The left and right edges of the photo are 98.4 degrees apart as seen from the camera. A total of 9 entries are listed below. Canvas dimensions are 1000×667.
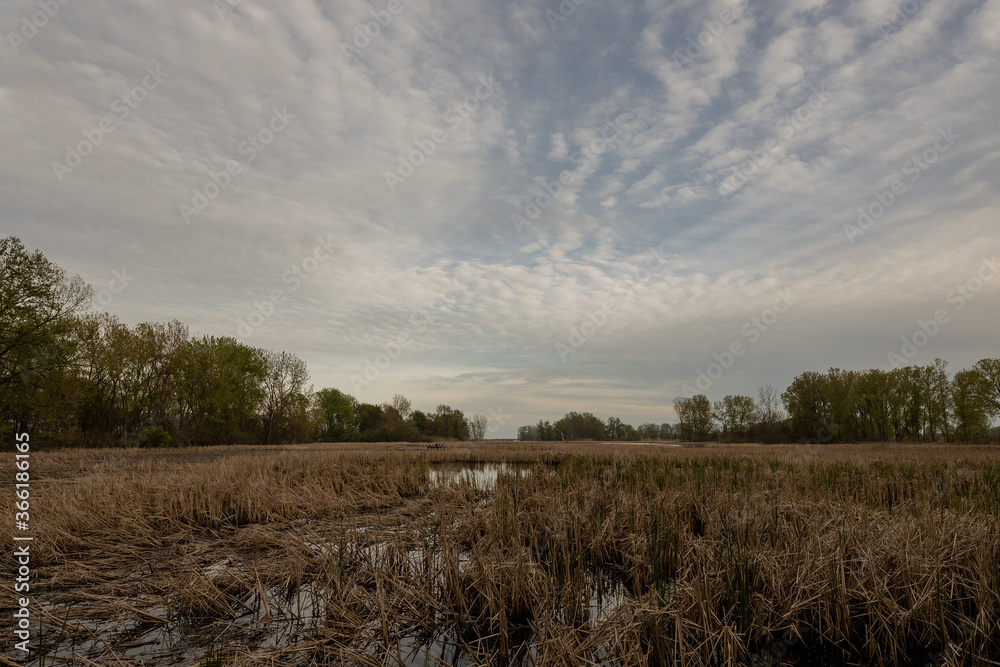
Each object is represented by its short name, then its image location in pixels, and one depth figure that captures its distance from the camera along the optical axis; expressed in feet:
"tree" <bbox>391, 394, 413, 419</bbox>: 295.13
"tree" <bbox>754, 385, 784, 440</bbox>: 223.10
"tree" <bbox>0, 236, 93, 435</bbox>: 80.59
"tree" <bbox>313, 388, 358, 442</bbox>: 237.04
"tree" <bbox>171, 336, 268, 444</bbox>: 140.46
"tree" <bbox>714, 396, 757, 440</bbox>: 269.36
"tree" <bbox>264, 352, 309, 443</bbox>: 175.83
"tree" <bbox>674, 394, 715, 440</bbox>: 278.67
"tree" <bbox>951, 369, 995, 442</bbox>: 157.79
